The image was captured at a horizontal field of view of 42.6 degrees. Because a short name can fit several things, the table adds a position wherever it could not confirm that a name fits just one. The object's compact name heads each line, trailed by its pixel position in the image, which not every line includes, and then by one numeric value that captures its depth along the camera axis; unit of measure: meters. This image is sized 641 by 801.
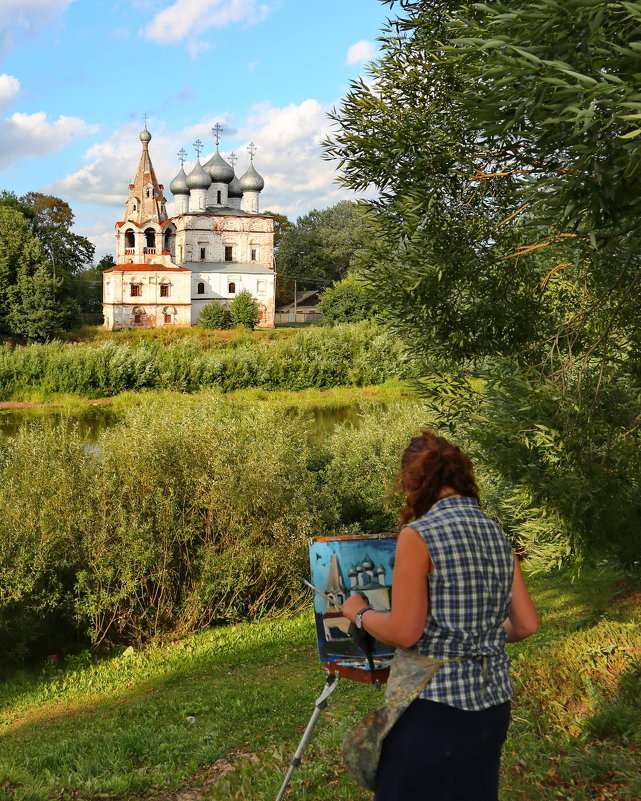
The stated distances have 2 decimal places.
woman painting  2.88
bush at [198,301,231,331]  60.19
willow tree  7.45
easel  3.70
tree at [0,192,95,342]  50.72
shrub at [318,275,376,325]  61.28
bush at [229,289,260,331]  61.25
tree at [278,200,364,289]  80.69
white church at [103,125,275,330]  60.75
